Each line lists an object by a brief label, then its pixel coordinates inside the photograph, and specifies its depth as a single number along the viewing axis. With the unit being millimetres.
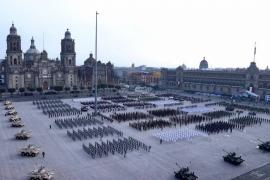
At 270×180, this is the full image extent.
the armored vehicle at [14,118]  54469
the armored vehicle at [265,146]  40312
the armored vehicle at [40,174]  28016
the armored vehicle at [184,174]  29153
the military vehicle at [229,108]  73775
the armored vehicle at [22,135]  42844
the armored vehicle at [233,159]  34406
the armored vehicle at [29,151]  35406
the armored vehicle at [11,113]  61281
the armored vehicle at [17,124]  50969
